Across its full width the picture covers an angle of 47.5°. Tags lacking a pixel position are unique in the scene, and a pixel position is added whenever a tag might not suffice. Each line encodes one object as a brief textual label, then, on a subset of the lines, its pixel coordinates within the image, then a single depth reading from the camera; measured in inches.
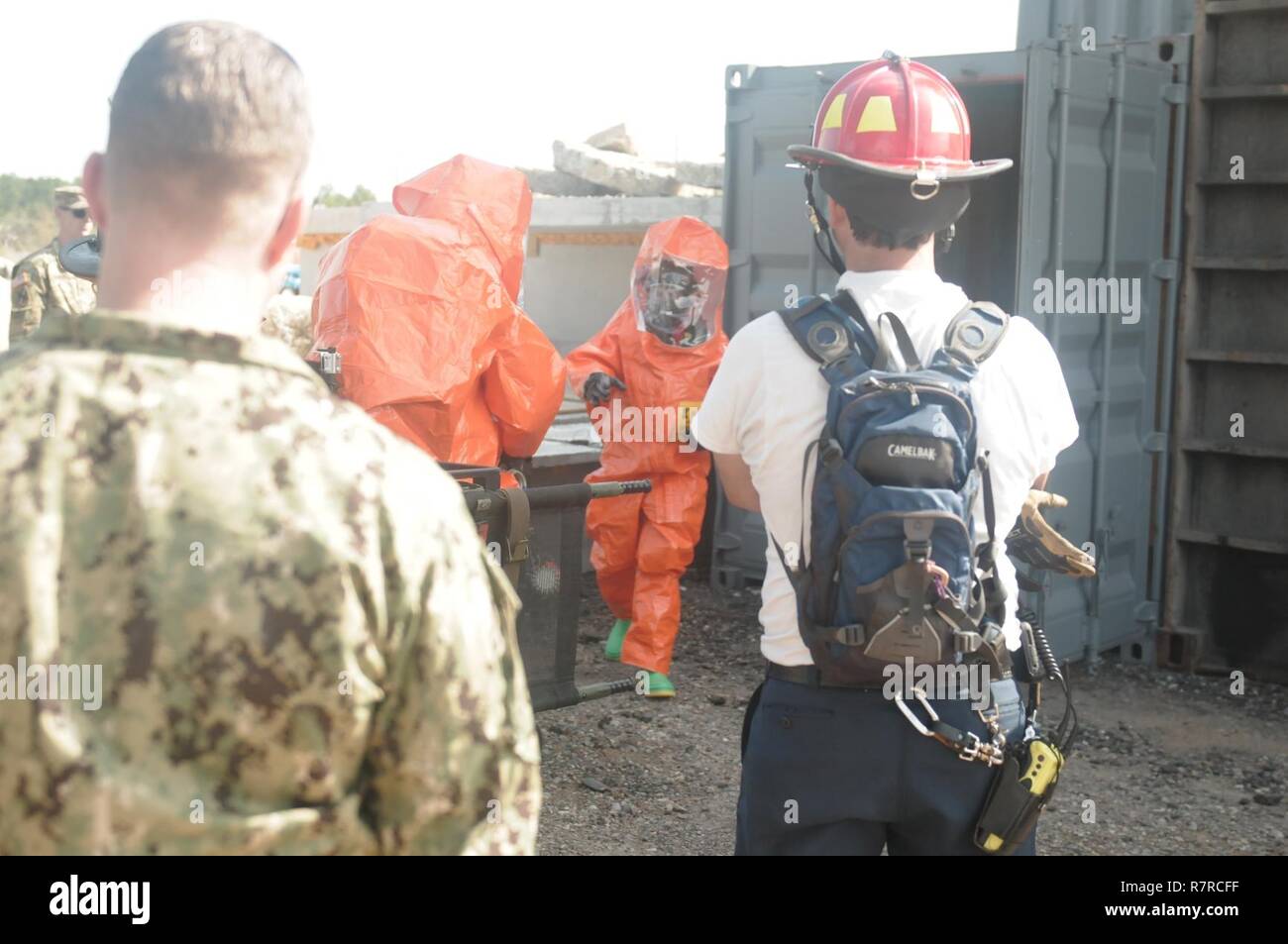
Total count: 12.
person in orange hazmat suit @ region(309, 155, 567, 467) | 192.4
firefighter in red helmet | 94.0
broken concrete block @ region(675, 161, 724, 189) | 593.0
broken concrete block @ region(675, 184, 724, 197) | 549.7
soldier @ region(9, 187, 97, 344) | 307.6
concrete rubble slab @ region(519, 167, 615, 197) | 597.1
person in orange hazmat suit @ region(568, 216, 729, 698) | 251.1
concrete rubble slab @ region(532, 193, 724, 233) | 467.8
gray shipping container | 241.0
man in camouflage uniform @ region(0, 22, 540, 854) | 52.2
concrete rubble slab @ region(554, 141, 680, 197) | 565.0
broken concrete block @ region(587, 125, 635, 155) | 635.5
